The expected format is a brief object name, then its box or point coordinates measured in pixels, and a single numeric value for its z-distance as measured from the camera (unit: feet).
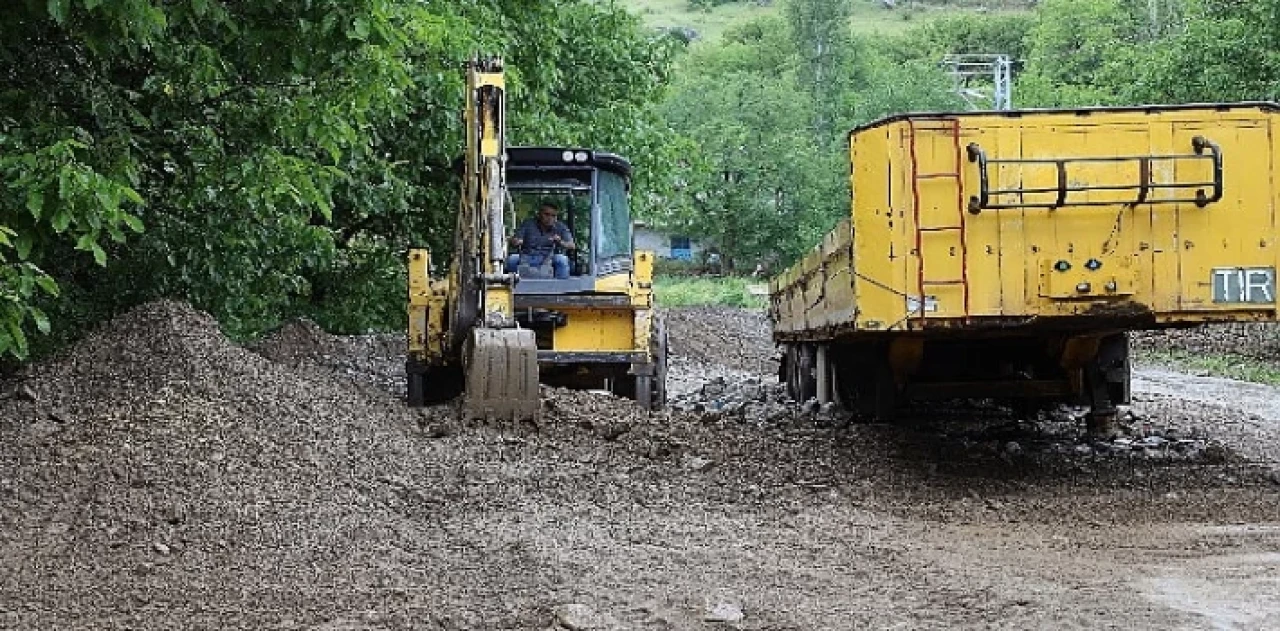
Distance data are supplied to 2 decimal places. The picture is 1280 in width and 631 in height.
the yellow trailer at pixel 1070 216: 31.58
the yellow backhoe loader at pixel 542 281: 42.55
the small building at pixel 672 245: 249.14
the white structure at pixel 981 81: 212.23
